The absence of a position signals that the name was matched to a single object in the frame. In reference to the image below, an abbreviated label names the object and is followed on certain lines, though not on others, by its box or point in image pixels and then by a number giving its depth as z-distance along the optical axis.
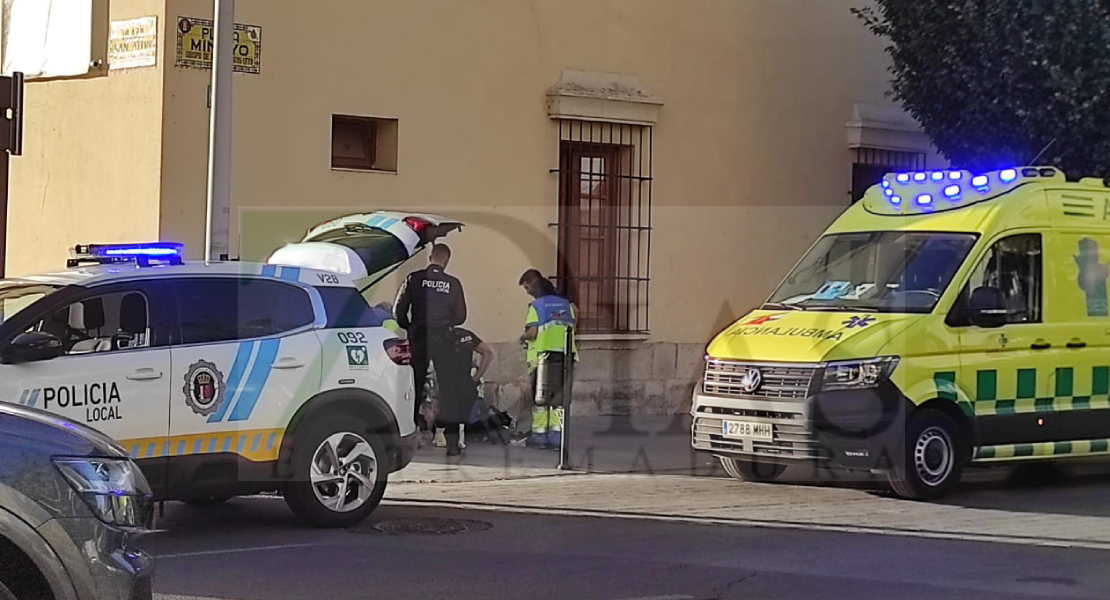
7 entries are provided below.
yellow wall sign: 13.57
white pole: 11.65
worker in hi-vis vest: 13.58
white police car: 8.62
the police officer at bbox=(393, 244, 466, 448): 13.30
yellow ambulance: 11.07
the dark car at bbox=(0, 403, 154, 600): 4.97
